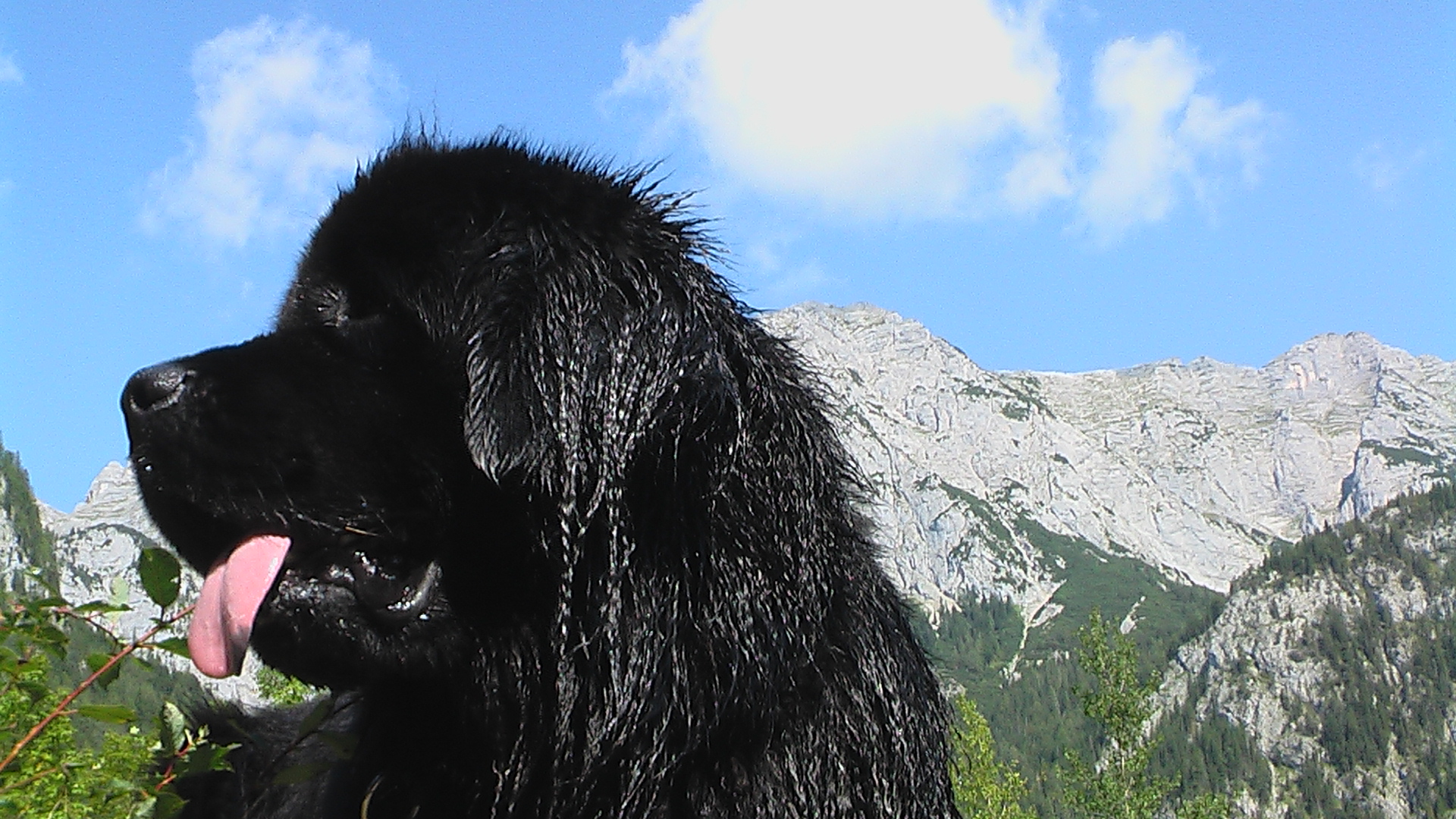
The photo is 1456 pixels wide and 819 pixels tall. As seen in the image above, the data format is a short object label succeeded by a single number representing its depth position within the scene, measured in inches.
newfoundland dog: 87.7
